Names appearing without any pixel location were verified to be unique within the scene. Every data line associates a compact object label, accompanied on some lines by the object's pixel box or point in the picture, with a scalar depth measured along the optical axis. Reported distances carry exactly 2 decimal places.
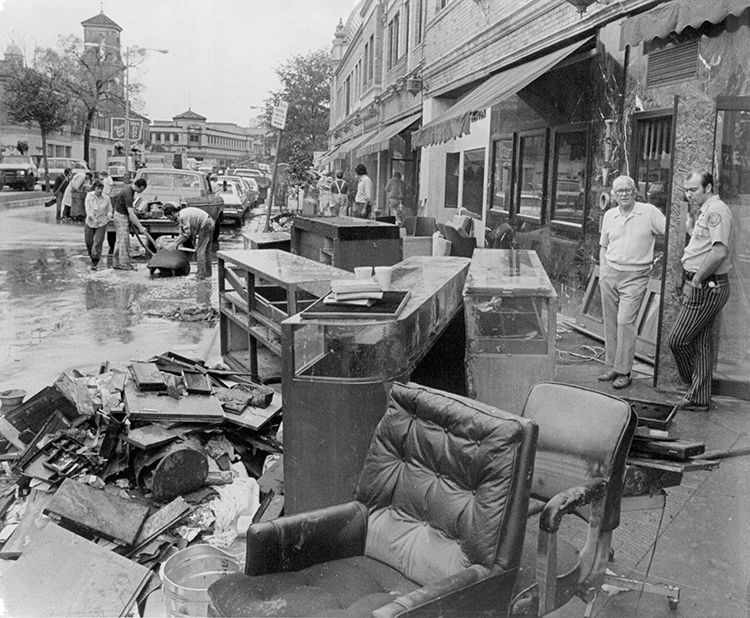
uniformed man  6.08
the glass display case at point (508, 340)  4.94
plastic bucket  6.03
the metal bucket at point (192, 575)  3.55
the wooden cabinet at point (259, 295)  6.66
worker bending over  14.72
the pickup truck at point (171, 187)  20.51
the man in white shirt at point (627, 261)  6.95
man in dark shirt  16.48
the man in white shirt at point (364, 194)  18.19
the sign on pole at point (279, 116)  14.95
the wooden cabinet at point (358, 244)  10.01
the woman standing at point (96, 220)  16.08
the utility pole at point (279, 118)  14.93
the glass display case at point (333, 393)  4.11
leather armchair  2.73
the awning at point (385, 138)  20.36
